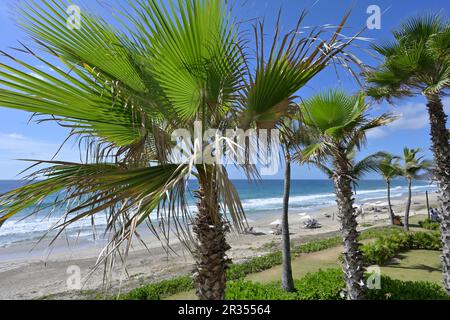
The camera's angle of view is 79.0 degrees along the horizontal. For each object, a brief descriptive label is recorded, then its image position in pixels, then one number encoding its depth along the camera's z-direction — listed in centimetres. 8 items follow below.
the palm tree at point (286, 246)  781
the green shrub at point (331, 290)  543
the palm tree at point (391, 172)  1850
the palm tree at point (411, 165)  1873
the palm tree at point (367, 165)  891
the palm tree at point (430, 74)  567
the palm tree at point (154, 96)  187
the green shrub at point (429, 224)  1719
